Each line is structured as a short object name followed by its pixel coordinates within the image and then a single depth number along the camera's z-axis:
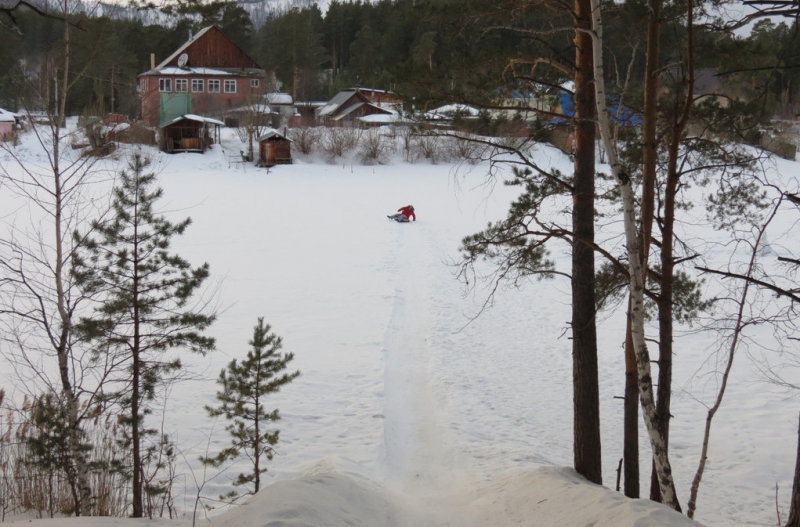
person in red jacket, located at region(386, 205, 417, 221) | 27.73
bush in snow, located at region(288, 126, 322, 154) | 45.31
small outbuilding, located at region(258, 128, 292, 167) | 42.88
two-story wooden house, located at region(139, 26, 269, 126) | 49.12
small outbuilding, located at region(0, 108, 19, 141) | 44.47
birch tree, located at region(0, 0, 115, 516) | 6.62
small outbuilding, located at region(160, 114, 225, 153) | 43.78
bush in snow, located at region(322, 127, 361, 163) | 45.12
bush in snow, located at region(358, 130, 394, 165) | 44.81
